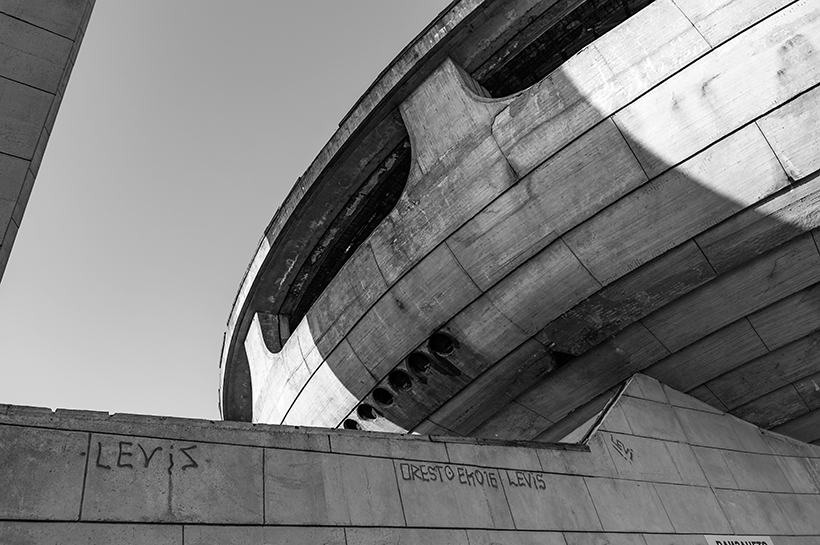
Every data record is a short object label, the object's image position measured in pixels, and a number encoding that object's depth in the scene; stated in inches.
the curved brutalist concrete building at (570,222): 310.0
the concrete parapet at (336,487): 165.3
